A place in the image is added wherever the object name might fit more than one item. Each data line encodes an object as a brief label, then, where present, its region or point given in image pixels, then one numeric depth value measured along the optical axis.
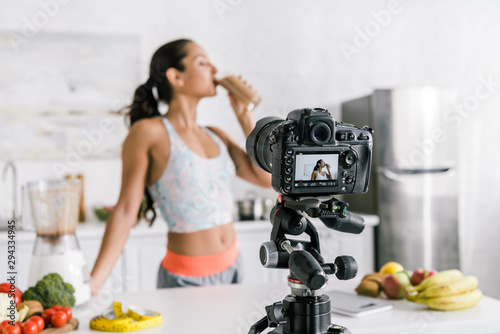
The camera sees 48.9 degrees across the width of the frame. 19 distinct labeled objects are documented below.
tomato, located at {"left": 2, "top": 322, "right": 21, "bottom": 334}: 1.12
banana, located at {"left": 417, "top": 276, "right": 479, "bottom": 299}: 1.34
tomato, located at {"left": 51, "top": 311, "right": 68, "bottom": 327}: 1.21
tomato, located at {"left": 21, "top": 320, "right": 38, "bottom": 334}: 1.15
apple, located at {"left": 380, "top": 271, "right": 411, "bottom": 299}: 1.44
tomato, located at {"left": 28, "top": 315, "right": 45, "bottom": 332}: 1.19
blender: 1.40
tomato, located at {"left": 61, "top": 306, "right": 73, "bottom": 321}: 1.25
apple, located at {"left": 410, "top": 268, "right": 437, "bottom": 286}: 1.51
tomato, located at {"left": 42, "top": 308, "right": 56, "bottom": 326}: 1.24
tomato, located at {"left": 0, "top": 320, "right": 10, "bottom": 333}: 1.14
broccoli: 1.33
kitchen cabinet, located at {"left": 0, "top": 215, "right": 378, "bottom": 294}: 2.88
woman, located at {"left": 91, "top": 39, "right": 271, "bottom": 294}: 1.82
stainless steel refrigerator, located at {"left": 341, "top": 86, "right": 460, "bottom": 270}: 3.26
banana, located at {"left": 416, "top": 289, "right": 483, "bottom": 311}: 1.33
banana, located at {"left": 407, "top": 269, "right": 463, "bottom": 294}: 1.41
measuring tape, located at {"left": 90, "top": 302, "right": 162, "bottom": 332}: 1.22
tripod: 0.87
